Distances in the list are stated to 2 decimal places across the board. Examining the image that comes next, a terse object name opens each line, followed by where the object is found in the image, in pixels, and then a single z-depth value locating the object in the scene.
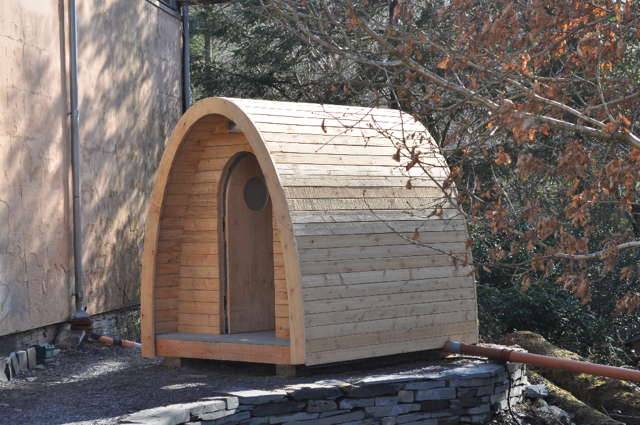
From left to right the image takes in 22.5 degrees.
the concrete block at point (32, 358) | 16.51
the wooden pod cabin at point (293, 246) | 14.05
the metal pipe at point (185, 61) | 25.00
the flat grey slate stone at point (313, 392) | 13.21
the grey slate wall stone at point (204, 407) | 12.07
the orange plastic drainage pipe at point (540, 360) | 13.53
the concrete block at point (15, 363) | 15.59
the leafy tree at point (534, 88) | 8.88
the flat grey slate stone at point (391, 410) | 13.81
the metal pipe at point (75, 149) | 18.65
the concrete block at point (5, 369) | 15.06
